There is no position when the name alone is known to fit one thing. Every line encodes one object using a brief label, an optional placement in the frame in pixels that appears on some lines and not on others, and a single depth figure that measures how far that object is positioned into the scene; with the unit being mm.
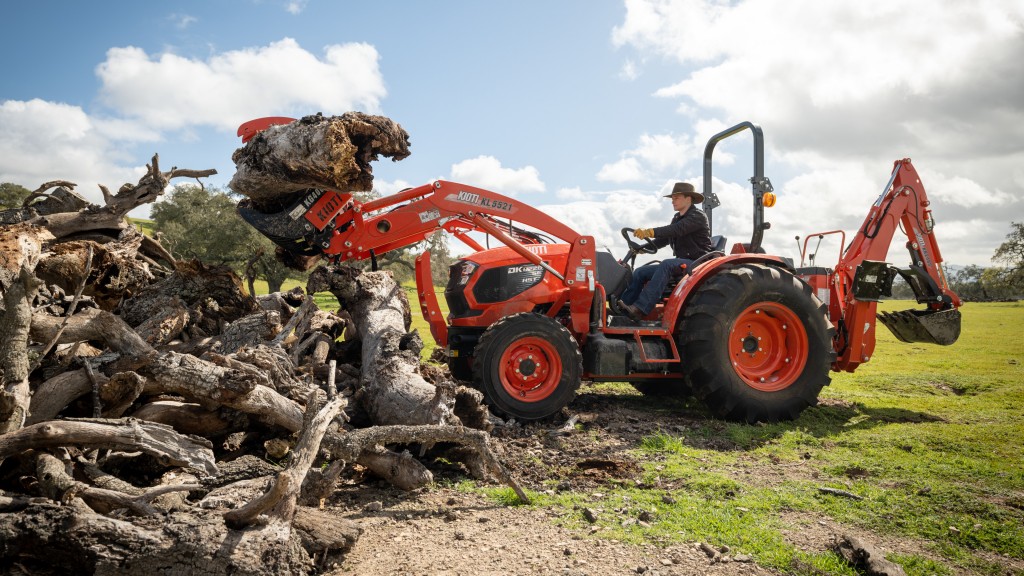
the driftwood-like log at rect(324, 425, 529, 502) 3854
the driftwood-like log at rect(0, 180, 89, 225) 5941
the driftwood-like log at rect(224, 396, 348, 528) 2762
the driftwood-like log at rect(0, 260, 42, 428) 3391
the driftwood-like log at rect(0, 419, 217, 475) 3070
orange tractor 5895
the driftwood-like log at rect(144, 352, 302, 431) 3828
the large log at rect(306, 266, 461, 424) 4719
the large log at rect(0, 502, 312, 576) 2518
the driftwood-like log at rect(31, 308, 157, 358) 4059
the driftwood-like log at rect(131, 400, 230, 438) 3951
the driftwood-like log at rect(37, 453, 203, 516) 2850
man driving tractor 6914
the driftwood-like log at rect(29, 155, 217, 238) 5703
